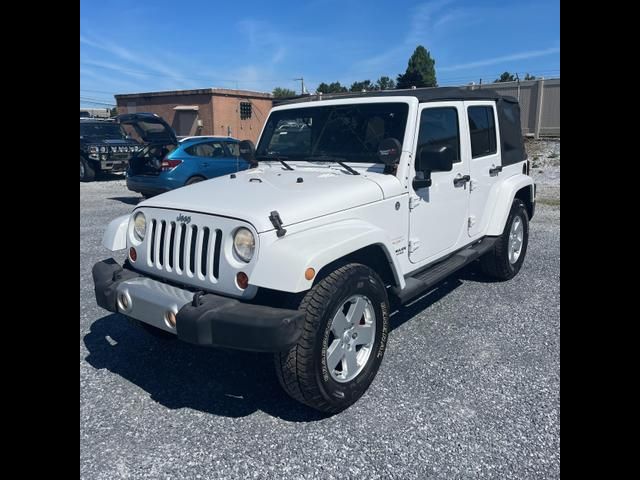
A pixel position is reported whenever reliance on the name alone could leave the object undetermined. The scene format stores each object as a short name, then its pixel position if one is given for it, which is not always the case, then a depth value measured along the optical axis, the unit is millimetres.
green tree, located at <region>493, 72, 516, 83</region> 44344
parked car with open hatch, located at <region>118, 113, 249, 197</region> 10594
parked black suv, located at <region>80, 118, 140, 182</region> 15164
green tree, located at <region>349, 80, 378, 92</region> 45888
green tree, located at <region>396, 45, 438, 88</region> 45156
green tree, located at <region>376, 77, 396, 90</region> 46950
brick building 25891
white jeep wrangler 2760
